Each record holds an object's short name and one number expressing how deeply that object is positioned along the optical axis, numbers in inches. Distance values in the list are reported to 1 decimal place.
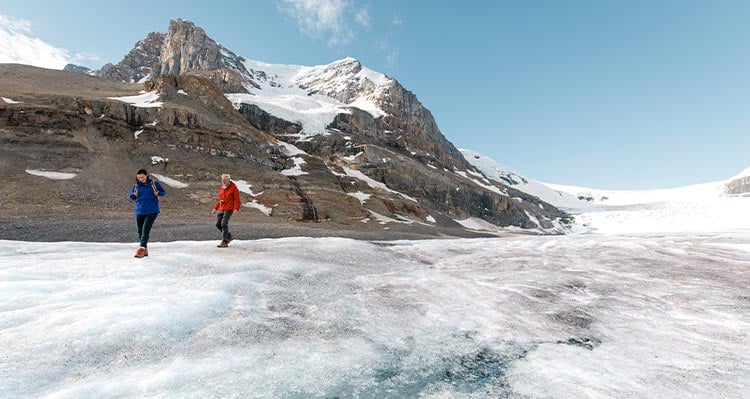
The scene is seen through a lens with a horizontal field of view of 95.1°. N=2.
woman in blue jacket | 359.3
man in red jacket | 445.7
